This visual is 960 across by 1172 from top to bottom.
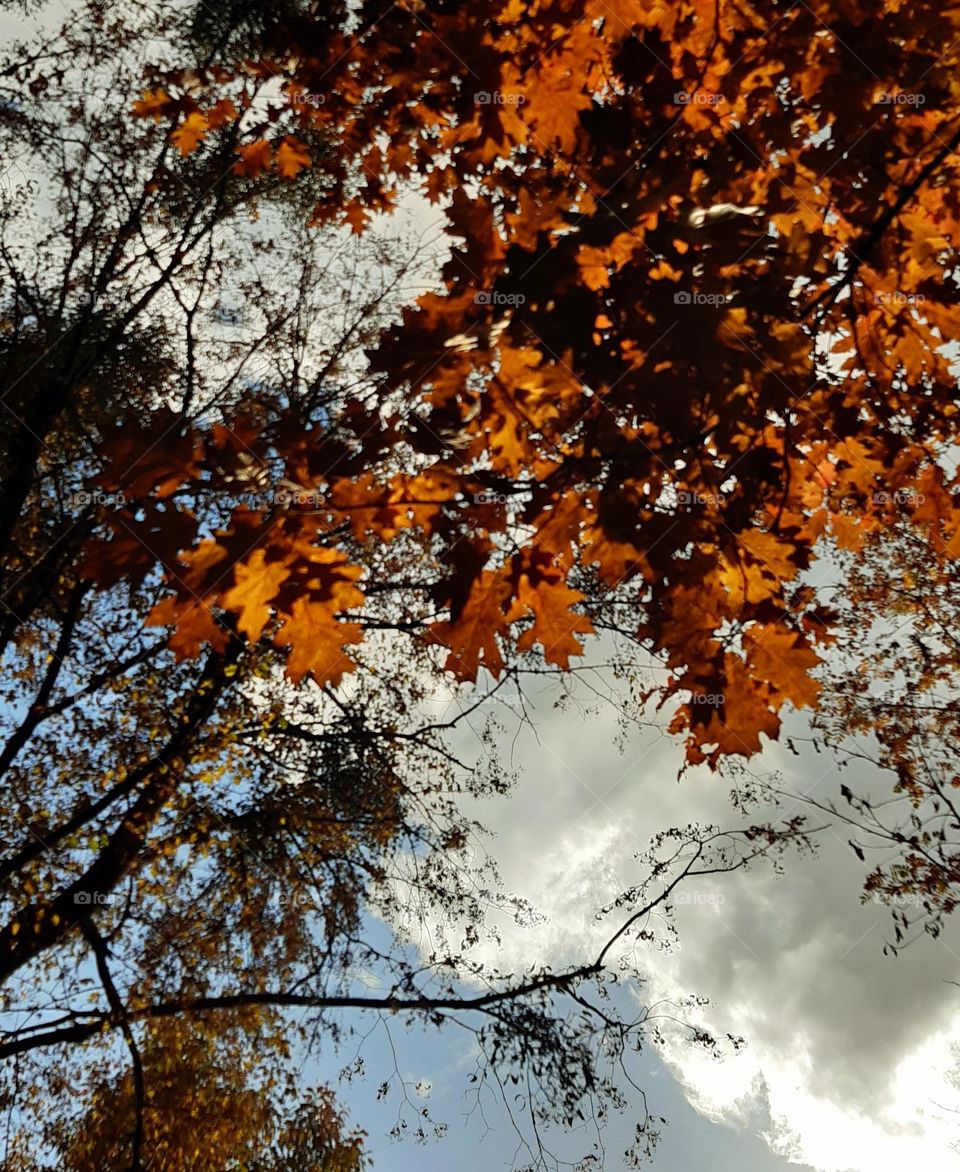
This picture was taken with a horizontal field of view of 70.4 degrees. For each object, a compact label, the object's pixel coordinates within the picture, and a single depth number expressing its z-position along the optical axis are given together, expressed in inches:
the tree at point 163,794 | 306.3
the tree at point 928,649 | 146.9
